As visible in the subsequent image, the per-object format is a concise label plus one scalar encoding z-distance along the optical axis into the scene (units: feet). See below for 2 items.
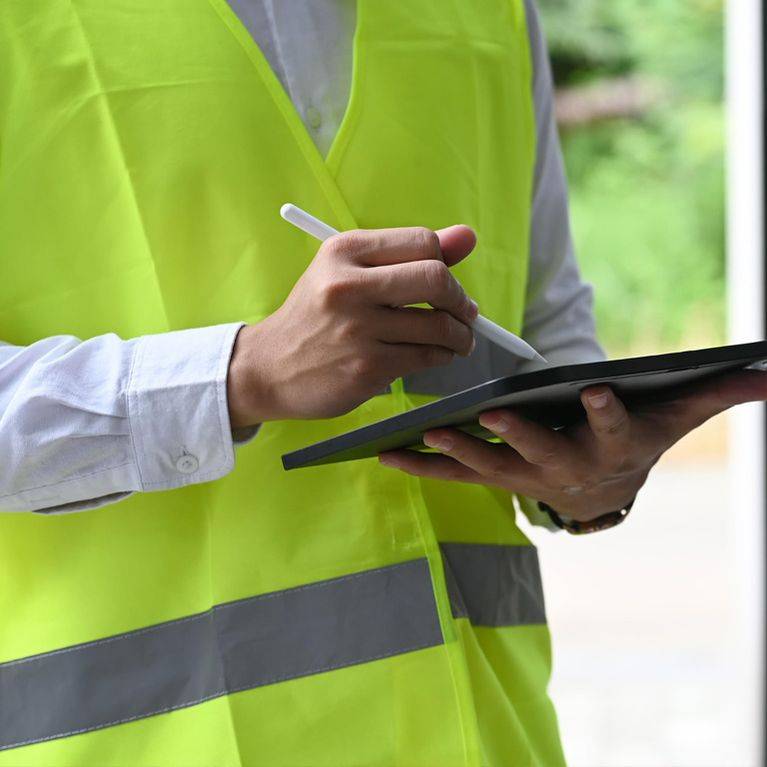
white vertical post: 10.58
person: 4.89
